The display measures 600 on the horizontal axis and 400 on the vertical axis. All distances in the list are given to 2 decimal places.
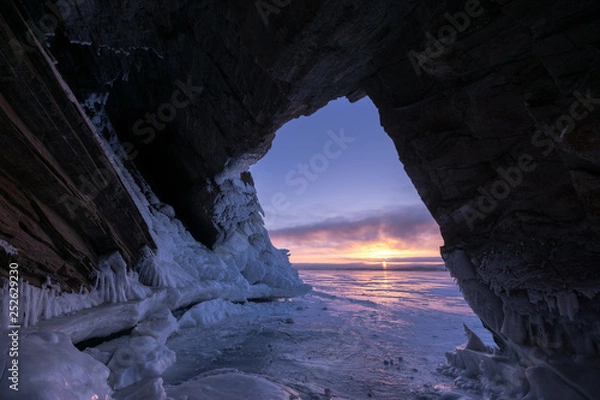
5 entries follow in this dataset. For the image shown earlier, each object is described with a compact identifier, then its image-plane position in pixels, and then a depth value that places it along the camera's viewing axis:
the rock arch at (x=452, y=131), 3.57
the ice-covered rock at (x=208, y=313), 8.87
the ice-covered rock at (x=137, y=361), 4.33
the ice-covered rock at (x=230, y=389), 3.79
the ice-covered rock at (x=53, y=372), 2.28
